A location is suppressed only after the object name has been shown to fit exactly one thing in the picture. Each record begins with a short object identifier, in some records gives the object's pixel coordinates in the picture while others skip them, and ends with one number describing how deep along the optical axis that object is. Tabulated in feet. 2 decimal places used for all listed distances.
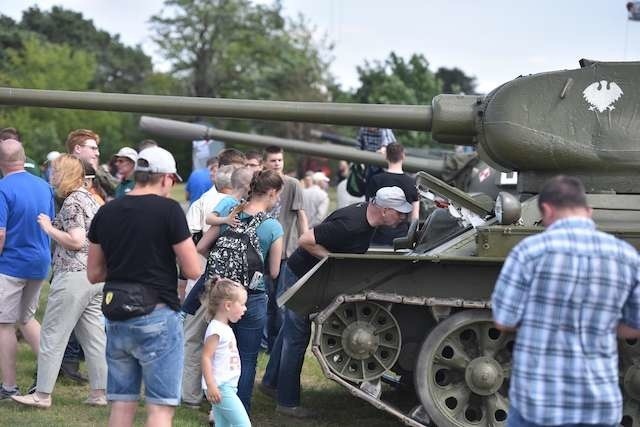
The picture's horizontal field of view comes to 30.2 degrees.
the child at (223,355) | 22.27
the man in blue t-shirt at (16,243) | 27.91
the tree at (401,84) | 138.21
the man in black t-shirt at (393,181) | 35.24
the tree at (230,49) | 200.75
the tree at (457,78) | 267.18
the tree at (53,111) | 173.99
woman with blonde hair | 27.09
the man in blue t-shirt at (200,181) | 39.20
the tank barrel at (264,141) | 48.93
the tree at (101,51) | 224.74
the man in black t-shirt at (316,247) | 26.76
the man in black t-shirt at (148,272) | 20.39
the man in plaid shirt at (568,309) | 16.35
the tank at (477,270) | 26.03
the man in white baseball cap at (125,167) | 31.86
